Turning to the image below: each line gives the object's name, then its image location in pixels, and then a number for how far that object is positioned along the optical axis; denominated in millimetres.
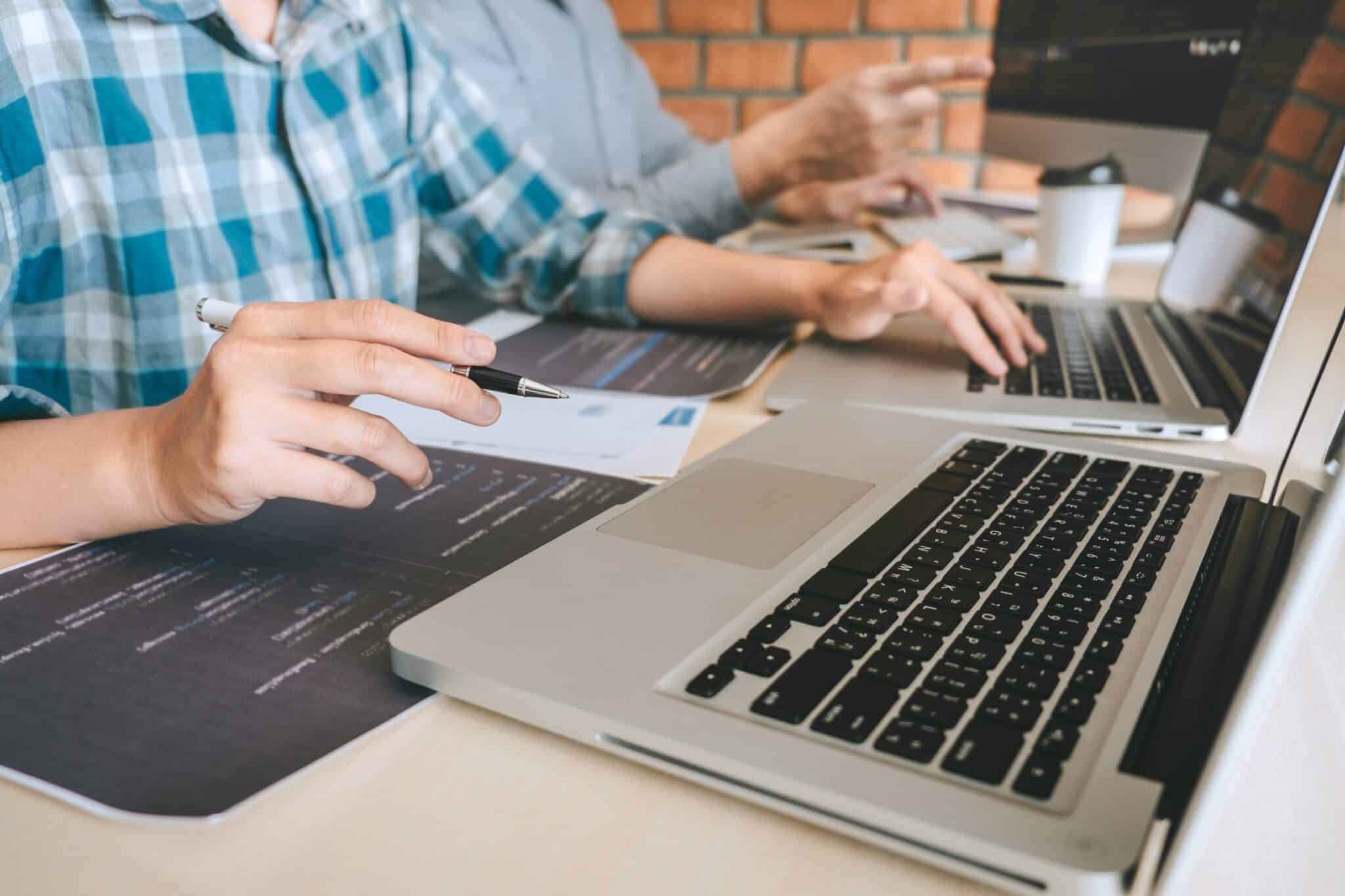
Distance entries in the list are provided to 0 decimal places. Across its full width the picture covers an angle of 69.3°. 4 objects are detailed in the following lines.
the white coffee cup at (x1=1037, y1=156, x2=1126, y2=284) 1071
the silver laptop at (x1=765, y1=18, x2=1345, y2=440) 659
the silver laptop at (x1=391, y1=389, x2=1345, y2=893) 290
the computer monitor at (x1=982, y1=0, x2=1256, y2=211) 1118
